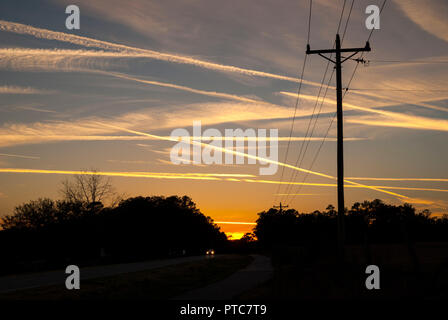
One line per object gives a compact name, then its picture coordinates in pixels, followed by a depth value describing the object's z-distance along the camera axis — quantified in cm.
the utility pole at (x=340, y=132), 2329
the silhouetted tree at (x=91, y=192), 7229
